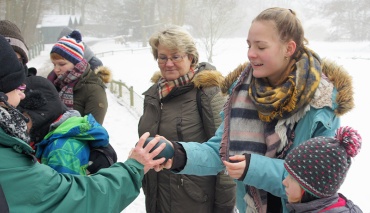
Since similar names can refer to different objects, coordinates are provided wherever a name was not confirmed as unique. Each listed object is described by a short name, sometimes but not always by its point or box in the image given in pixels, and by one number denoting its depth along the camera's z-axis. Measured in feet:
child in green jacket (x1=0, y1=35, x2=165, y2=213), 5.02
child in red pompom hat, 5.82
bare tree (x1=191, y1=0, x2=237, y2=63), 104.88
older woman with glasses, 10.16
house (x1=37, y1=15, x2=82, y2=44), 154.40
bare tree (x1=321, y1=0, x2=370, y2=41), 125.48
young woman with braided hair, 6.54
